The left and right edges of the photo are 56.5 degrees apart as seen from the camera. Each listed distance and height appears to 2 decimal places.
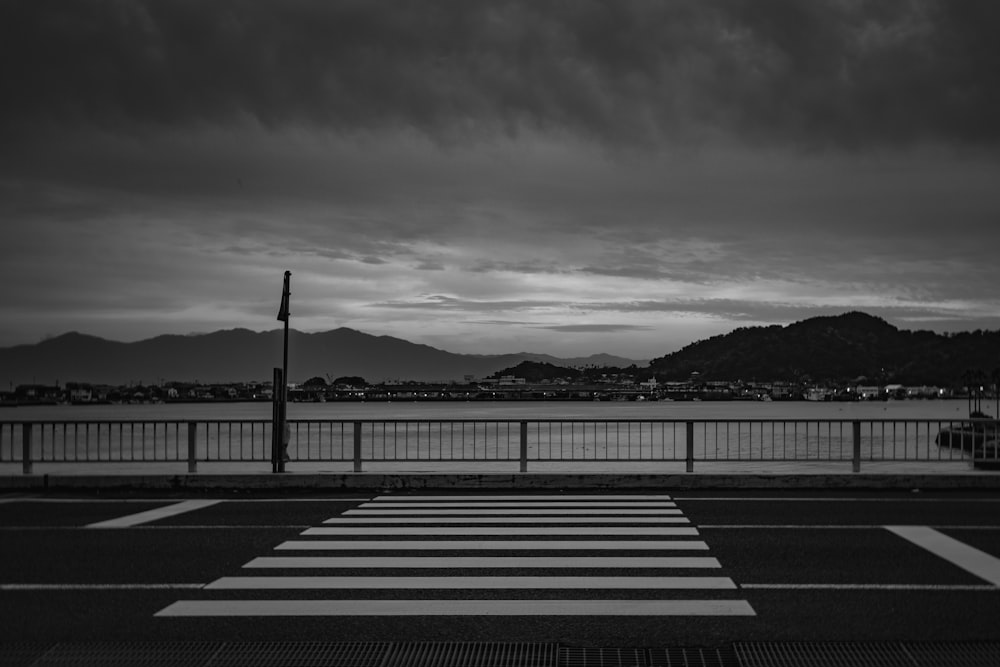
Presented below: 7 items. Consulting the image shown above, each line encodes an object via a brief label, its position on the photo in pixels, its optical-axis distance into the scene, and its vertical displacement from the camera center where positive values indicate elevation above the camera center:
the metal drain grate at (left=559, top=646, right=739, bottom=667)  5.96 -1.93
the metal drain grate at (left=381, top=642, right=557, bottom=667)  5.98 -1.94
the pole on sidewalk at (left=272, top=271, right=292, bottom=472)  17.59 -1.22
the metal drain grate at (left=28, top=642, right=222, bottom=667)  5.98 -1.96
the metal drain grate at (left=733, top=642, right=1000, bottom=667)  5.92 -1.90
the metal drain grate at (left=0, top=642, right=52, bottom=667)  5.96 -1.96
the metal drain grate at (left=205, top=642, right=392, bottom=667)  5.98 -1.95
